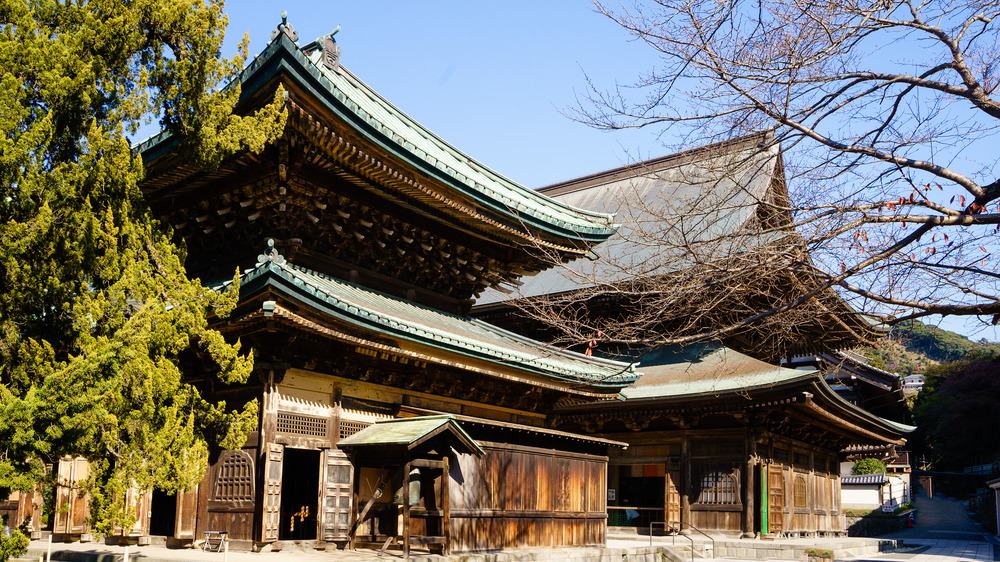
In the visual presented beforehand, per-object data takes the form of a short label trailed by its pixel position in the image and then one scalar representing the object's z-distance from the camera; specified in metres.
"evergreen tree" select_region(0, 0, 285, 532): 8.11
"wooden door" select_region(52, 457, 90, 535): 13.40
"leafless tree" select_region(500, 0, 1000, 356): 8.77
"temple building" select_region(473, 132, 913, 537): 18.88
